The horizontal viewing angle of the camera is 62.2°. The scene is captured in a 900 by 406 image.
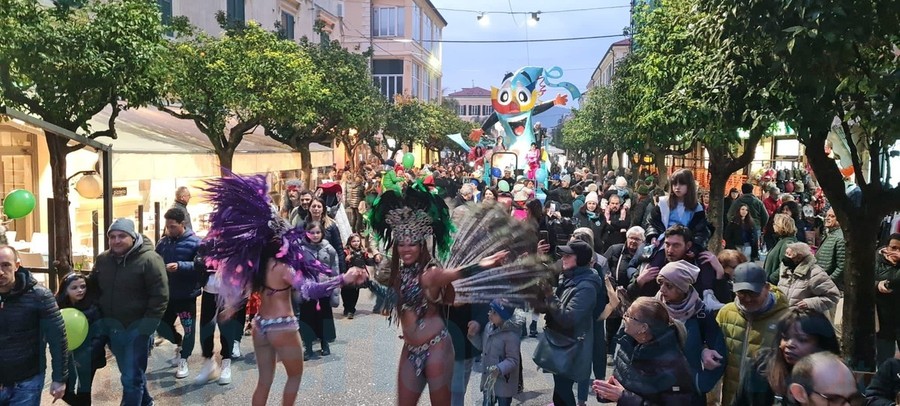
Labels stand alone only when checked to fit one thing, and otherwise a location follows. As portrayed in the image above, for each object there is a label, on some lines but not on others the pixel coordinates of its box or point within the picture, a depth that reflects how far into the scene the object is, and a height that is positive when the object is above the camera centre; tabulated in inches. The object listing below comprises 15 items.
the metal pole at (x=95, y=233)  342.3 -26.3
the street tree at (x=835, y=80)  186.4 +26.6
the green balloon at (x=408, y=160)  936.9 +21.5
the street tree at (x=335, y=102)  826.2 +87.9
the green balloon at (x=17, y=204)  300.5 -11.4
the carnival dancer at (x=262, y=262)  181.5 -20.8
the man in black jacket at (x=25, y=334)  161.5 -34.9
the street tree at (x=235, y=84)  549.0 +69.6
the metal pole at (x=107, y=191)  311.7 -6.3
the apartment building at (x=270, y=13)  847.1 +243.0
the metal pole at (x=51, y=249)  317.6 -31.8
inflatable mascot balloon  1089.4 +103.4
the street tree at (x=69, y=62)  304.0 +47.6
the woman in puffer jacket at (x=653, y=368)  136.9 -35.3
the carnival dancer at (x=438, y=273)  163.9 -21.2
